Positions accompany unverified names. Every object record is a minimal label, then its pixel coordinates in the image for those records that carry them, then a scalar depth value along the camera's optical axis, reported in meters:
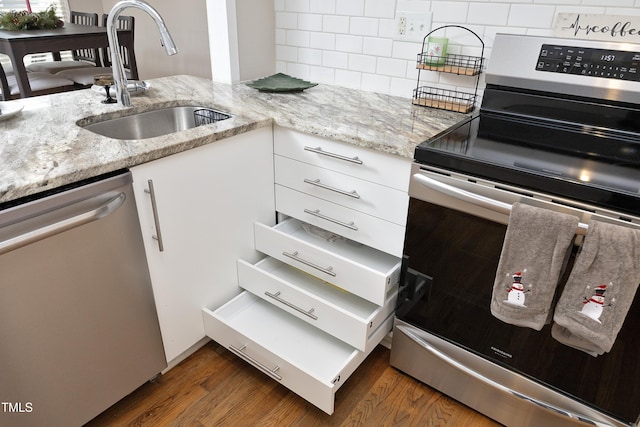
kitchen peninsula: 1.26
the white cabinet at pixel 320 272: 1.42
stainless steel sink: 1.64
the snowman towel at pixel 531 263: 1.04
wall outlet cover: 1.75
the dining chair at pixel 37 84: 3.00
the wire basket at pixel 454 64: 1.62
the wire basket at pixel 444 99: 1.66
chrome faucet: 1.45
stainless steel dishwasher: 1.04
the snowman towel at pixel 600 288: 0.97
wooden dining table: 2.92
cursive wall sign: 1.35
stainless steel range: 1.10
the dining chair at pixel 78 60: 3.78
